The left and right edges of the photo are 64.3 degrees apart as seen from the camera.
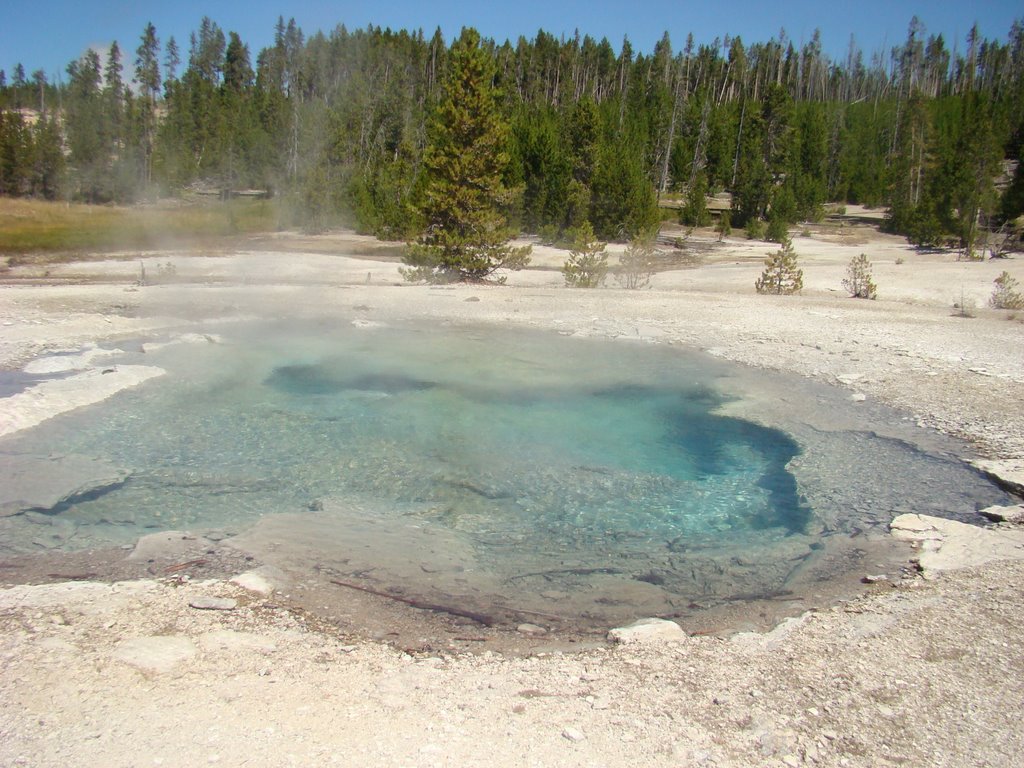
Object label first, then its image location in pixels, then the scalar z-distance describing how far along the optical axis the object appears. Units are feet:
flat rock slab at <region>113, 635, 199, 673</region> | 10.35
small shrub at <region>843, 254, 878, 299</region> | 47.96
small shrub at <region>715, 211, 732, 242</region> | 103.60
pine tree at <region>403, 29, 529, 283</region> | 52.08
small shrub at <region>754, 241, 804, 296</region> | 49.96
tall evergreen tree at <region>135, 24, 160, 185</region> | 206.49
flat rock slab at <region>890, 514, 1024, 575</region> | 14.10
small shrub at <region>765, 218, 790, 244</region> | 100.58
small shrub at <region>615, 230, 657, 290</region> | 53.78
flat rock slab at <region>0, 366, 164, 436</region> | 21.35
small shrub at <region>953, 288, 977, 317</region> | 39.09
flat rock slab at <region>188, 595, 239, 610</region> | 12.04
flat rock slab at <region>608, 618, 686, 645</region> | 11.53
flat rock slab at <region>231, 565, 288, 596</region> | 12.89
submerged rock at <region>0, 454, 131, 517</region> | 16.71
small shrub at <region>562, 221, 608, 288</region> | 53.26
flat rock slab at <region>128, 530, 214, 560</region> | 14.15
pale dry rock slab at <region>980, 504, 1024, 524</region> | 16.25
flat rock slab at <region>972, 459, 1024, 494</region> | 18.08
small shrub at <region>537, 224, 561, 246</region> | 94.05
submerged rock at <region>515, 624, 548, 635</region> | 12.01
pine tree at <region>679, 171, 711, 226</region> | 108.88
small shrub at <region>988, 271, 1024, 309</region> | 43.34
